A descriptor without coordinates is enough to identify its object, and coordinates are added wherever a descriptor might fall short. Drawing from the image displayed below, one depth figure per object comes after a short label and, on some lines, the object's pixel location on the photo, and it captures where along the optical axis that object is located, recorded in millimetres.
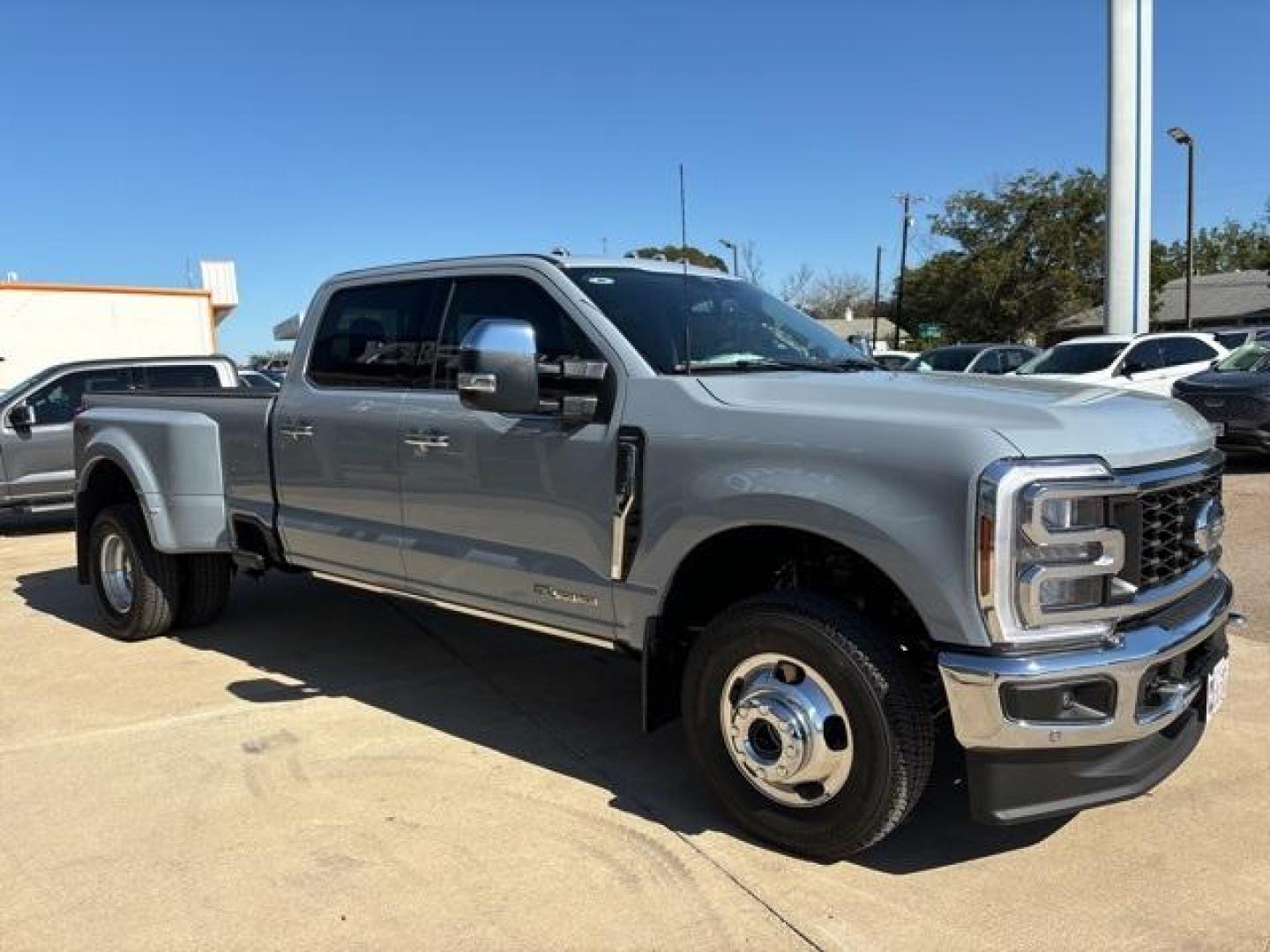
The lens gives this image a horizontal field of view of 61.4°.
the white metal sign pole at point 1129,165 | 22641
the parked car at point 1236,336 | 19827
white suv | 15195
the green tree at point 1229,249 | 73062
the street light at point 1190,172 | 34156
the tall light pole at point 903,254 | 53788
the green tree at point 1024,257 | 48000
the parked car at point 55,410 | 11031
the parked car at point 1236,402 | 12086
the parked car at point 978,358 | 20444
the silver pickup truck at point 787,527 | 2912
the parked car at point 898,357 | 22491
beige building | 24812
